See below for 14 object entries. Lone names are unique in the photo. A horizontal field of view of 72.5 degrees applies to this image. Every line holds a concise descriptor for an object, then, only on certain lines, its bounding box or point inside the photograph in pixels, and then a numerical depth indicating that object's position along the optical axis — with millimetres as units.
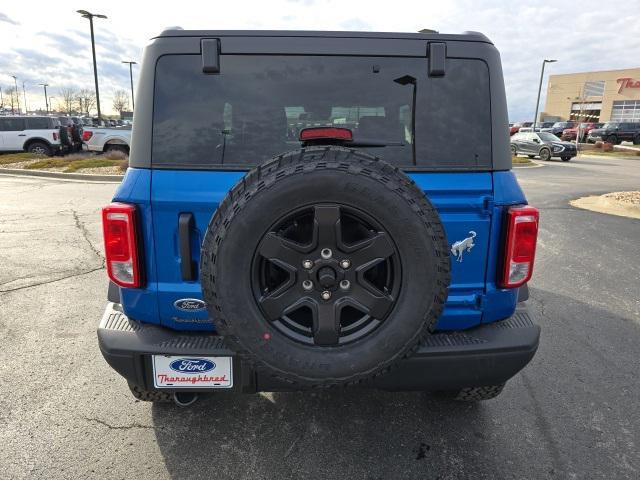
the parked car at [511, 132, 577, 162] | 23203
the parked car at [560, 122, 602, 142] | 38938
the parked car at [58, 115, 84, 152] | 19125
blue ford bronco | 1865
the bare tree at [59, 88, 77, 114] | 87688
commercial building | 61594
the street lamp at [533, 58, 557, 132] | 41544
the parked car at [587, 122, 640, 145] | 36781
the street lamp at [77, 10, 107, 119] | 22891
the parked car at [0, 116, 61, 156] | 18703
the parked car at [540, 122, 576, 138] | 42906
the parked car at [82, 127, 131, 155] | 17891
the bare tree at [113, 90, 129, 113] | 82375
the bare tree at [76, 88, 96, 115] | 82562
